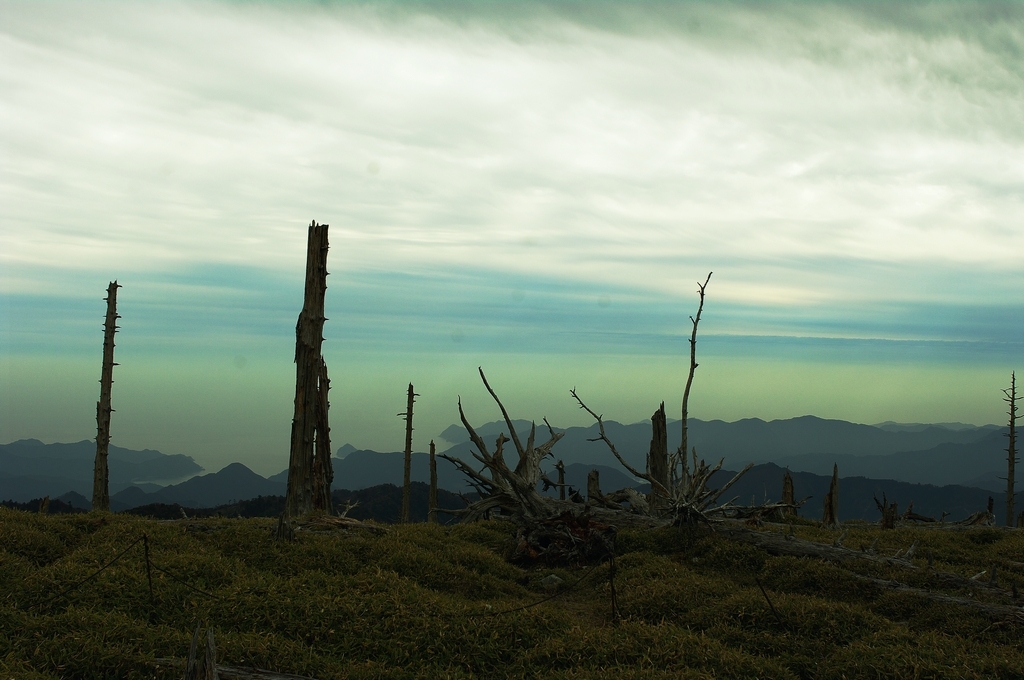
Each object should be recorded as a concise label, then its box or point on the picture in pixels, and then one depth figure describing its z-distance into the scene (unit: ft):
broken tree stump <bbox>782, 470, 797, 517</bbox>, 87.39
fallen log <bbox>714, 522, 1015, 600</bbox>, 39.70
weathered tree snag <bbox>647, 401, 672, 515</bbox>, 66.74
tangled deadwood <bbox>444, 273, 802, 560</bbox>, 49.83
